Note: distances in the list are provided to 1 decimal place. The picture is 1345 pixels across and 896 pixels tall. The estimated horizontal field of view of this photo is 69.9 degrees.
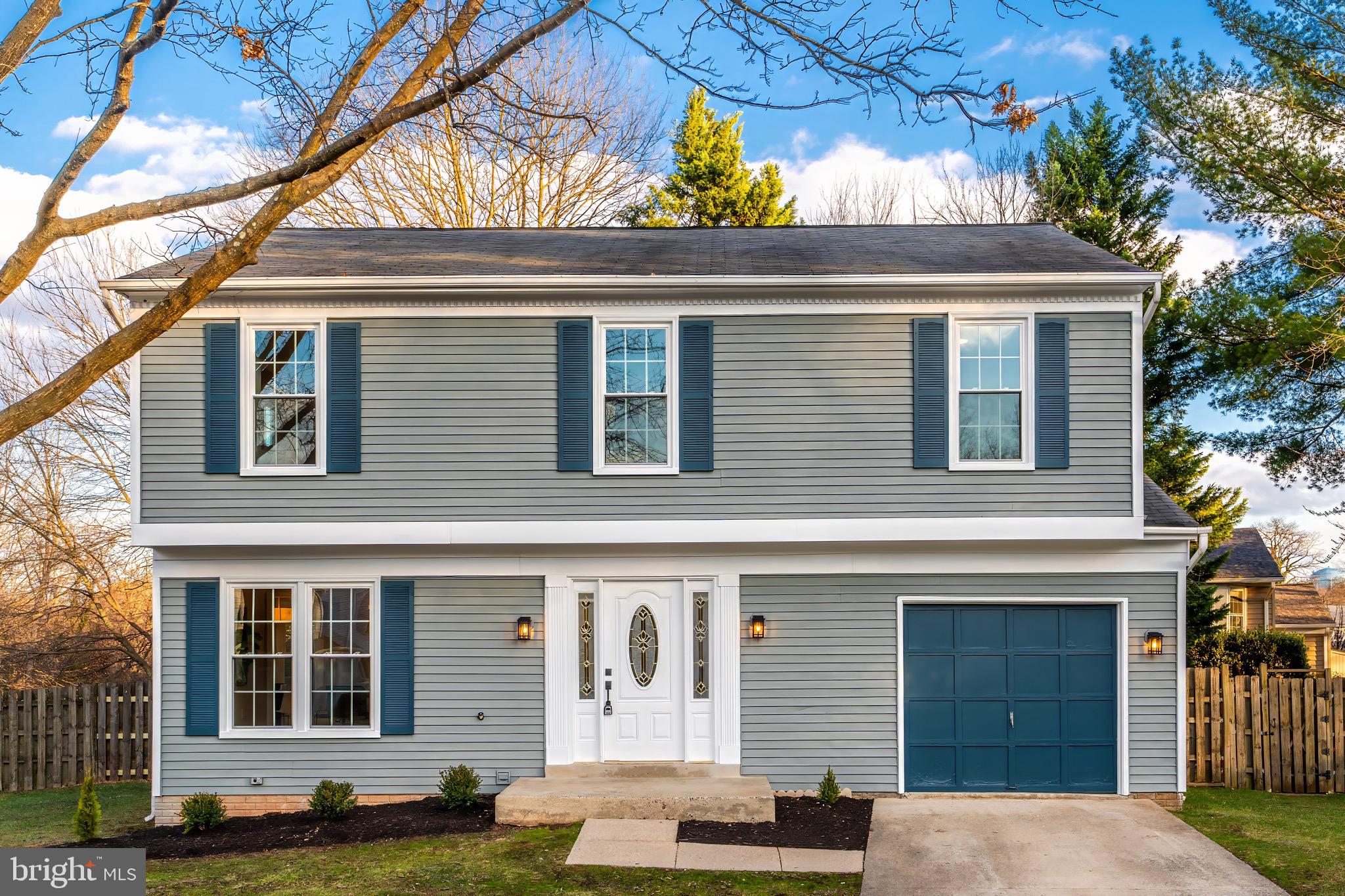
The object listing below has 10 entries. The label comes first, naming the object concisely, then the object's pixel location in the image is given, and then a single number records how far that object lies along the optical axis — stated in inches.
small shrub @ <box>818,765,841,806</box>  383.2
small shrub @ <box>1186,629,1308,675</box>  591.8
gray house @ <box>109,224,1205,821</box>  390.6
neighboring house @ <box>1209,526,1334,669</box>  975.0
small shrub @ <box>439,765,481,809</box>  375.6
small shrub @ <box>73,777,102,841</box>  350.3
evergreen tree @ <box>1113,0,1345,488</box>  529.7
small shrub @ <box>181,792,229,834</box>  367.2
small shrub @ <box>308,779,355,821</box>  373.4
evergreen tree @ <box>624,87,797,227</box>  979.3
